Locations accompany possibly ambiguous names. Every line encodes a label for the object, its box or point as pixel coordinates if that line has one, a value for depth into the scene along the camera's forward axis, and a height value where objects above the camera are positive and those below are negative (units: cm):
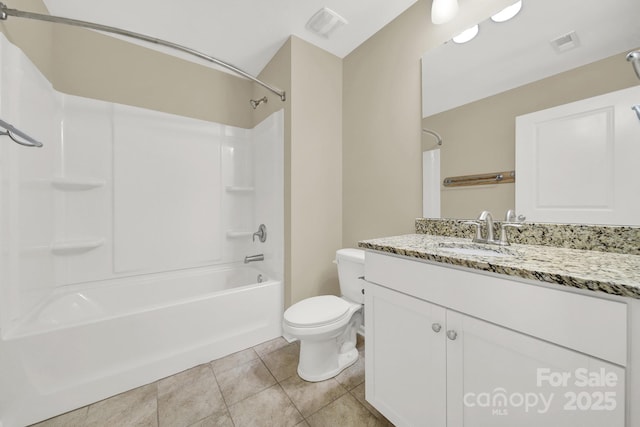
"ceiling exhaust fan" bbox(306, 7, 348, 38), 162 +137
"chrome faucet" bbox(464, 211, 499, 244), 110 -8
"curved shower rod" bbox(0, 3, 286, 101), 116 +103
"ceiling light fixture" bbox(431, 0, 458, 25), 130 +113
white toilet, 137 -67
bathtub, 115 -74
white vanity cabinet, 56 -42
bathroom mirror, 92 +63
